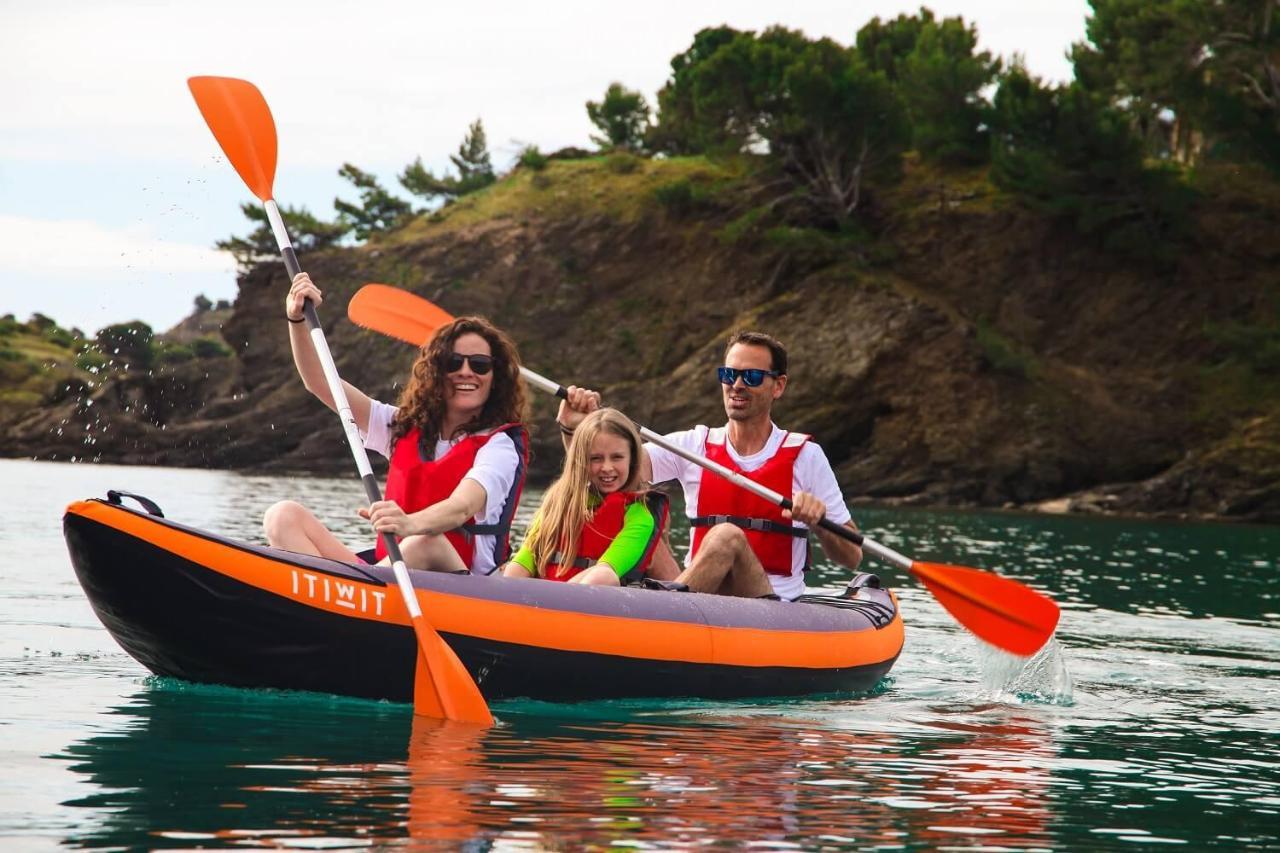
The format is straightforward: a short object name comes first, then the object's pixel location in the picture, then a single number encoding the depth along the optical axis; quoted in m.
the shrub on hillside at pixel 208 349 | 61.94
